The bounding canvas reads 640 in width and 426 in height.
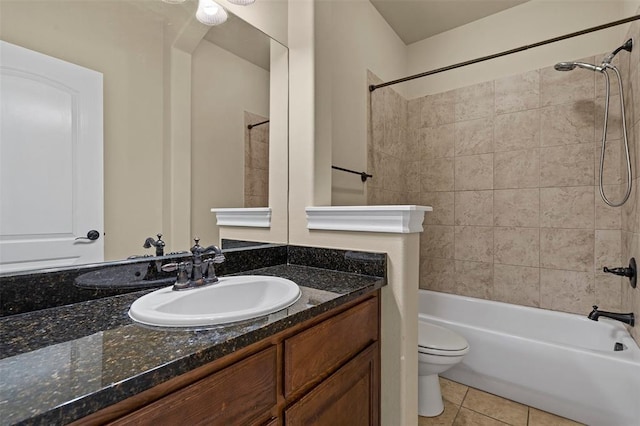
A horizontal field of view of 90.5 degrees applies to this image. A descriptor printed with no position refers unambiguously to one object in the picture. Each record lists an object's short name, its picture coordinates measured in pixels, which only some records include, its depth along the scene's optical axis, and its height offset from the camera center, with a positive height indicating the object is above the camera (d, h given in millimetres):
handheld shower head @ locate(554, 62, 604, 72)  1800 +822
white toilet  1623 -772
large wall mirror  910 +383
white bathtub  1471 -809
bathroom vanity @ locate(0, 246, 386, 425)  488 -291
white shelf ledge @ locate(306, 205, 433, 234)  1174 -38
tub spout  1662 -568
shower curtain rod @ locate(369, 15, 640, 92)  1585 +955
